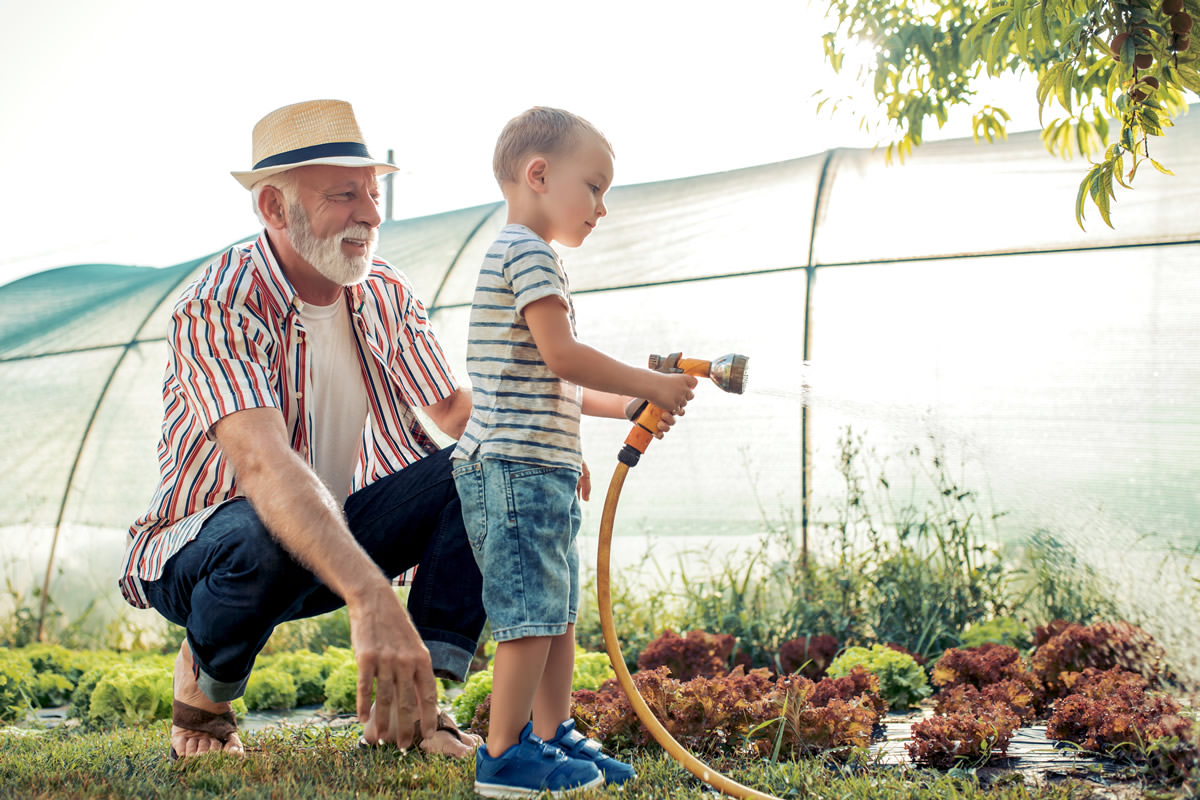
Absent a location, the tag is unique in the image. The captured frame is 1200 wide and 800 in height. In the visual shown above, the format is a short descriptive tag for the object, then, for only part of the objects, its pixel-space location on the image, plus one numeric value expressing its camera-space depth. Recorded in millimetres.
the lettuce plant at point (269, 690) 3887
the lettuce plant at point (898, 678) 3447
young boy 2061
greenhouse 4504
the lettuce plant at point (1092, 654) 3129
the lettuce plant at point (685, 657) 3588
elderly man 2258
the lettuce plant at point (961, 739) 2439
